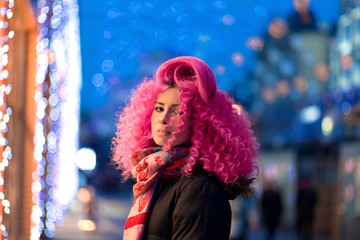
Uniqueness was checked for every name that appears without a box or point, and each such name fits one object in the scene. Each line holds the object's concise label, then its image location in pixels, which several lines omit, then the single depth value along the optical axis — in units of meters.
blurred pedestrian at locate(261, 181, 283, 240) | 12.07
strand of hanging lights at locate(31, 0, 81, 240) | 5.57
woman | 2.11
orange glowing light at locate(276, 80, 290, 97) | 23.45
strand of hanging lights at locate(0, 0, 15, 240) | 2.80
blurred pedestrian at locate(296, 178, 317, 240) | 11.79
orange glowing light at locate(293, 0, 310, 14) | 16.51
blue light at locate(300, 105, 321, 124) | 18.65
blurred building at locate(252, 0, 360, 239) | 13.11
